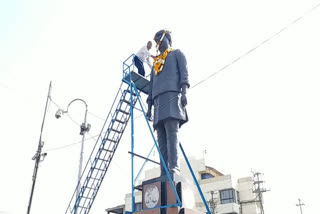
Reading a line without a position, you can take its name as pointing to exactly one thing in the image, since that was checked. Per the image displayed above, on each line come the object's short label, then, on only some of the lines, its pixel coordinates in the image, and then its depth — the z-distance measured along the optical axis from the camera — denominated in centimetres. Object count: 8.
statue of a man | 840
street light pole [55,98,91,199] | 1260
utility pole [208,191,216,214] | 2966
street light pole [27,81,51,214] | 1234
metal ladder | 1182
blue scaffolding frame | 746
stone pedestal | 734
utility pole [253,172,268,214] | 3045
